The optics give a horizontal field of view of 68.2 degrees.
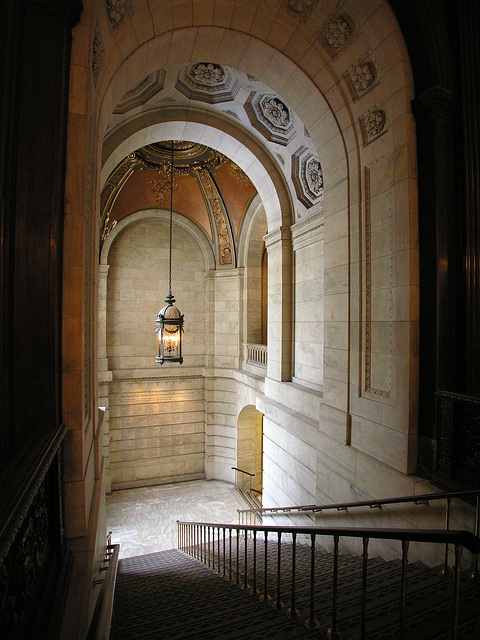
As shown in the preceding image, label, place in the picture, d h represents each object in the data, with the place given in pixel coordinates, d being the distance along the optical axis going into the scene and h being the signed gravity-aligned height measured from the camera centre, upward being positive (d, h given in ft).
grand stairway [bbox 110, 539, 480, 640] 7.09 -7.54
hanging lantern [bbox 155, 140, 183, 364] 25.31 -0.84
